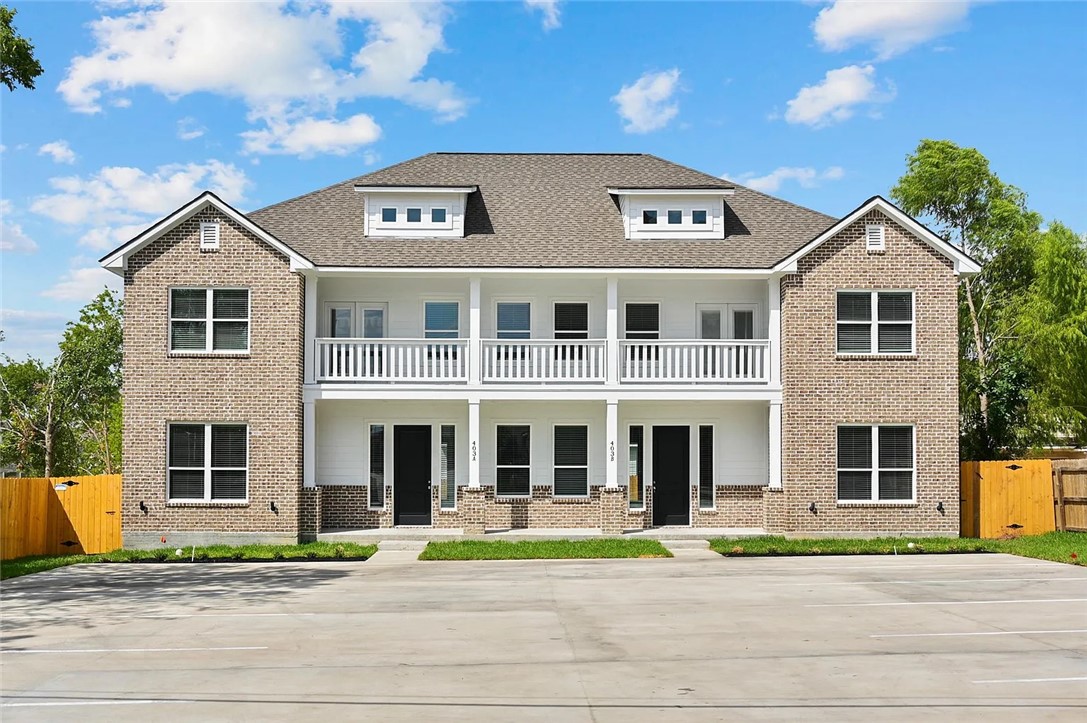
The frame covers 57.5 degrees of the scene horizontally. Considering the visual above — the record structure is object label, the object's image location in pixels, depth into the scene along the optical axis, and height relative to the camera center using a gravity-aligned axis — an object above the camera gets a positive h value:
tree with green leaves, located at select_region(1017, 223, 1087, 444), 29.48 +2.15
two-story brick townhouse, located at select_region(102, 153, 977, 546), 22.27 +0.95
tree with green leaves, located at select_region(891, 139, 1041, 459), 35.53 +6.61
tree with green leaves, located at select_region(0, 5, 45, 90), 19.13 +6.88
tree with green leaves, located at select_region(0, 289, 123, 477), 40.84 +0.46
